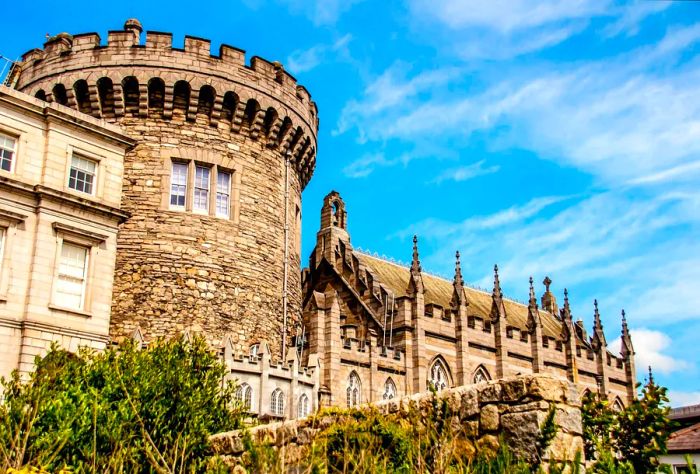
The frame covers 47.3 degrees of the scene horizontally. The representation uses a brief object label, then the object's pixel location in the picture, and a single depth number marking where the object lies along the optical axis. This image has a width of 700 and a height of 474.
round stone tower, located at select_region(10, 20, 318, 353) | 26.27
